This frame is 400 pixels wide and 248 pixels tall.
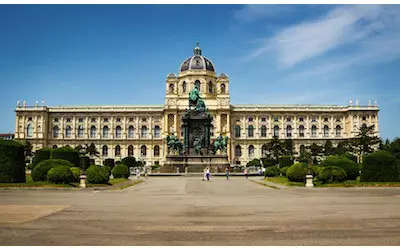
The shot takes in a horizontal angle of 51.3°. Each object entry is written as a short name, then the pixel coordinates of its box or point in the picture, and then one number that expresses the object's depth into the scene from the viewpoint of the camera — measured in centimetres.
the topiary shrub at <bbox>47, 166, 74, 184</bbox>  2356
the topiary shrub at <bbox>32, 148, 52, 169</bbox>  3641
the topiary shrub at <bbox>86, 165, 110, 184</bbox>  2601
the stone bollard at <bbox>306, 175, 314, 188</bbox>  2412
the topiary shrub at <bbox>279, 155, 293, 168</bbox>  4534
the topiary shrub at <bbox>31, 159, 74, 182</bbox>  2584
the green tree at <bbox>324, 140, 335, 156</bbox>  7839
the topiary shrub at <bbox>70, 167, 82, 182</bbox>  2597
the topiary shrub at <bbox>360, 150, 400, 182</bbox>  2545
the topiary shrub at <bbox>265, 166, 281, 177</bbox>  3925
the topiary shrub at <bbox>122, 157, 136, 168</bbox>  6490
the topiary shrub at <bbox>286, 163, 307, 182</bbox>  2667
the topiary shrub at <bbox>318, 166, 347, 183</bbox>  2547
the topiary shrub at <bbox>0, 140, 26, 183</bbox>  2445
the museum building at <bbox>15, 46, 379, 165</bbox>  9581
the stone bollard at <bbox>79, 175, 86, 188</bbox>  2389
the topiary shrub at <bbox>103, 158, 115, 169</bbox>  6331
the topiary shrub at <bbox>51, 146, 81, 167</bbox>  3528
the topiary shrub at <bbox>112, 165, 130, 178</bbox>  3859
